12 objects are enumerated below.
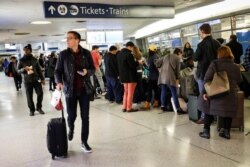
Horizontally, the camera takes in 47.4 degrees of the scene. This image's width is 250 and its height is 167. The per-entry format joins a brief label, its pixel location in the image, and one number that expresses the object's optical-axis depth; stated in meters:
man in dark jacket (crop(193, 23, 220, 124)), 4.21
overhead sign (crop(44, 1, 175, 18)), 6.21
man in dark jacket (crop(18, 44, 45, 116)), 6.18
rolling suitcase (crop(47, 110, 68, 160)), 3.51
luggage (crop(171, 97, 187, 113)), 5.69
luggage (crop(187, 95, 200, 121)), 4.84
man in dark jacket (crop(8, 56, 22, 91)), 11.74
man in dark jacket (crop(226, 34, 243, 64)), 7.01
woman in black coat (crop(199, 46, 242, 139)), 3.75
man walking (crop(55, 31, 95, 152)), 3.54
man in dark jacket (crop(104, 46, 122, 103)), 7.00
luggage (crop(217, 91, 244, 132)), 4.13
